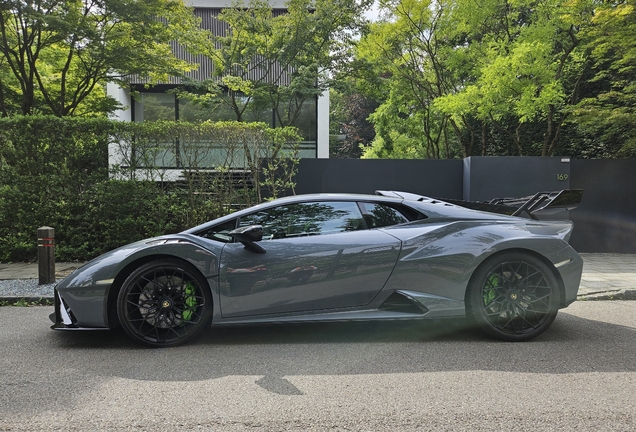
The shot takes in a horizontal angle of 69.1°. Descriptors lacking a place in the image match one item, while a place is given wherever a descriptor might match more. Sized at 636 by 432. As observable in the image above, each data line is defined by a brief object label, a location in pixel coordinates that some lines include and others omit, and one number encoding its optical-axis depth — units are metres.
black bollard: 6.49
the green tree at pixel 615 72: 9.52
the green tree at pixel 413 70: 14.62
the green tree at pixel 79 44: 10.50
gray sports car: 3.80
